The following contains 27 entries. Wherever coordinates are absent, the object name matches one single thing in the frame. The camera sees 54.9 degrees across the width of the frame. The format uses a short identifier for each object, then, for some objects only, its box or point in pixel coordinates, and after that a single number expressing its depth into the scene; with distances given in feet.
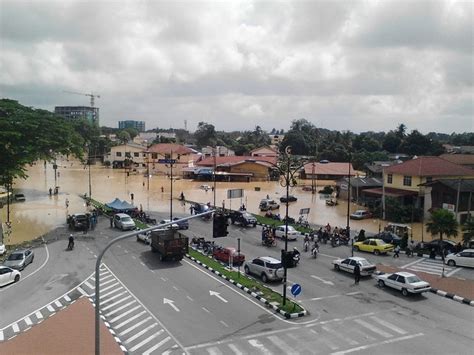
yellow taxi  111.96
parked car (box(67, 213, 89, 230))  141.38
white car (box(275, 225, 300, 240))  129.70
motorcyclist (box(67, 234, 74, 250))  117.80
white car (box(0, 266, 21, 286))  85.81
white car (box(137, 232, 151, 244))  124.34
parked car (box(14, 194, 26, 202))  211.61
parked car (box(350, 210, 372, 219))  174.50
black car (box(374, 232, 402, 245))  120.37
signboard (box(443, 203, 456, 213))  154.10
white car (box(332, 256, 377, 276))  90.81
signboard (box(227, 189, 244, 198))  186.52
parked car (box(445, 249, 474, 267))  97.04
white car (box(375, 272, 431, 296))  78.48
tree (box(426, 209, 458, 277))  107.04
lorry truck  101.04
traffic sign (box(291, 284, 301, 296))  69.92
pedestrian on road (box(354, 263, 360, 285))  86.69
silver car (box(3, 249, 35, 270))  96.27
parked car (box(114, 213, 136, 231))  142.61
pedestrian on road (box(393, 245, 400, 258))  109.09
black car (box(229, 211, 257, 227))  149.89
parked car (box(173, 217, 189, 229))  141.65
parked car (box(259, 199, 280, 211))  196.03
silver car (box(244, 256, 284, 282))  87.81
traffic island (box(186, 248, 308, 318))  71.00
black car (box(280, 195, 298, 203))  212.23
